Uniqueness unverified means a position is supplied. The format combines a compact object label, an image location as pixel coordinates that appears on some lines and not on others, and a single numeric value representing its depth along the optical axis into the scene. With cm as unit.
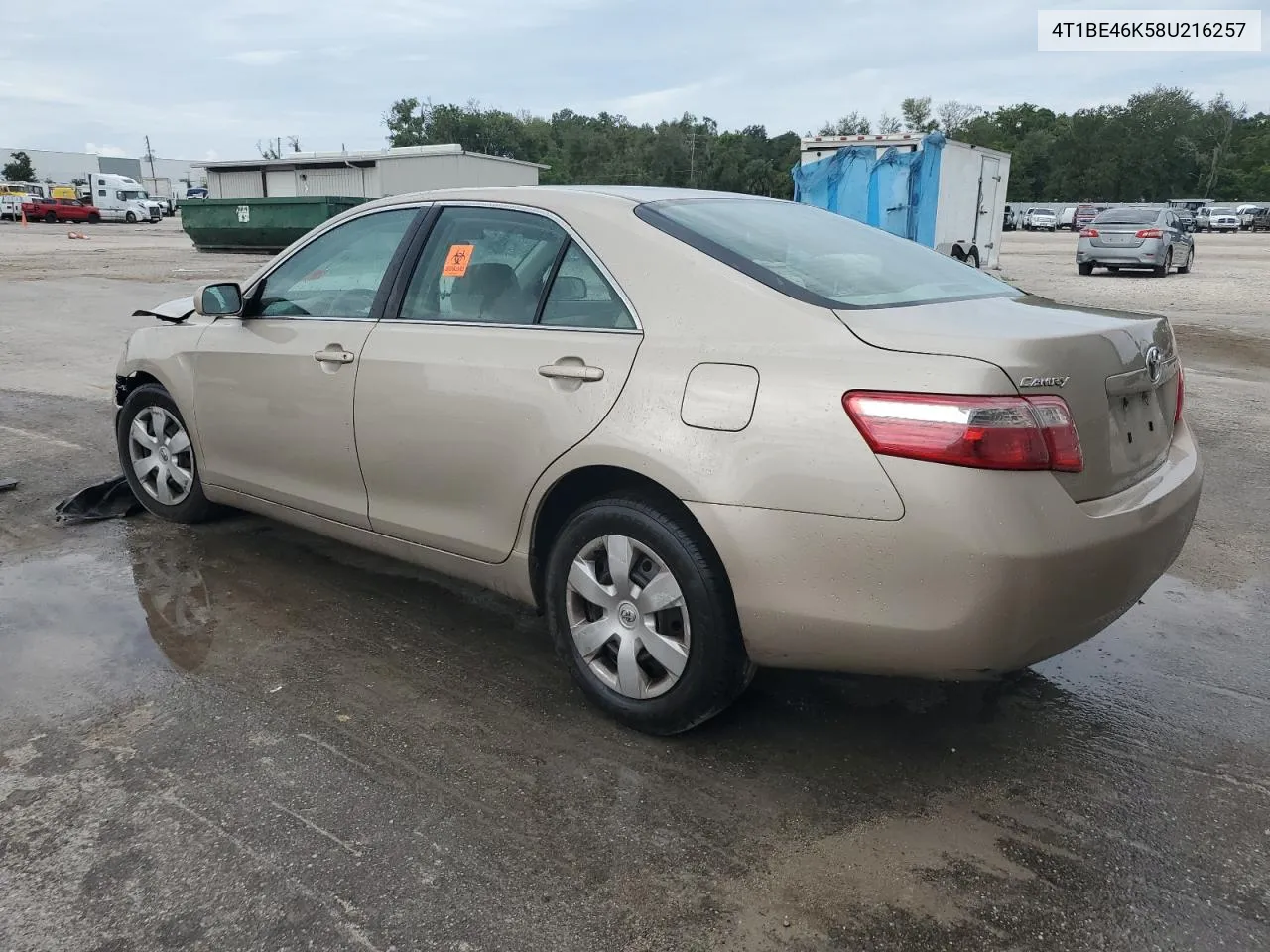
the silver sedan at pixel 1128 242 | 2248
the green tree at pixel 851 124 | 8882
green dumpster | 2633
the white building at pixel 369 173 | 3334
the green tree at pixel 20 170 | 8000
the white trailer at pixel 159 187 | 8988
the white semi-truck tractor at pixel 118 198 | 5716
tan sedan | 249
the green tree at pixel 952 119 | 10356
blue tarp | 1706
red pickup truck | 5516
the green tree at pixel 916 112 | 10356
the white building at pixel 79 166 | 9594
